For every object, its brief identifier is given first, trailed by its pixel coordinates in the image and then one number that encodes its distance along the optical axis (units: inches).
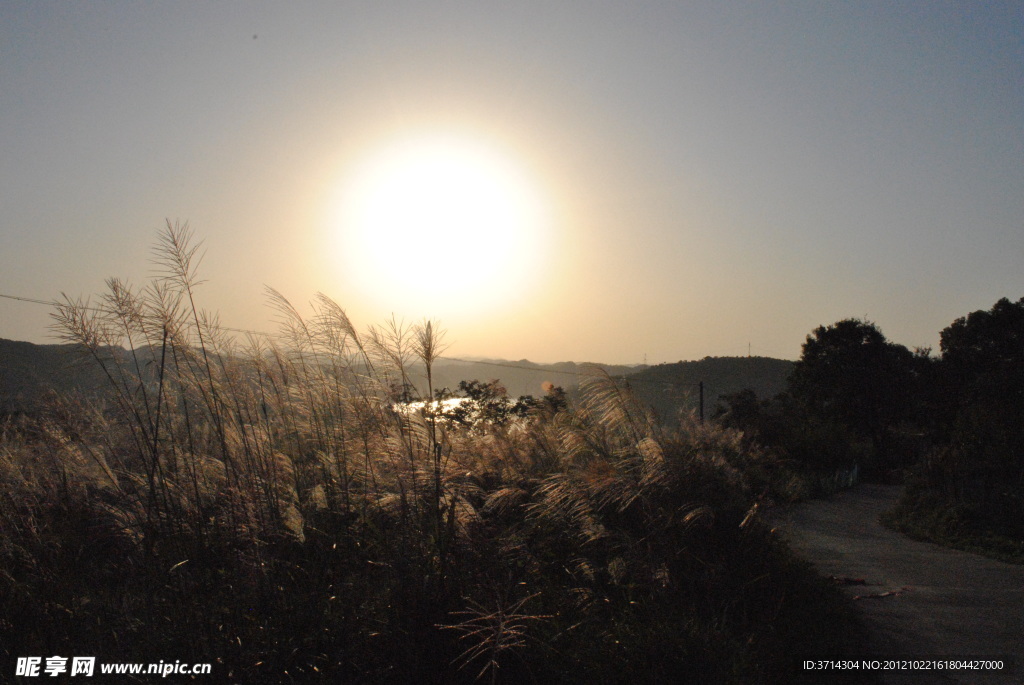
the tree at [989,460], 456.4
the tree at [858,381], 1232.2
